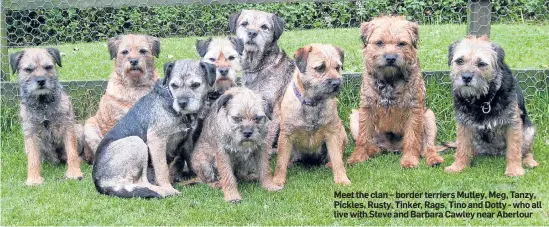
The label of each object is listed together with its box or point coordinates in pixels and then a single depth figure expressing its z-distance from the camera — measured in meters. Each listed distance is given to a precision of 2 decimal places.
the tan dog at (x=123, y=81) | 7.30
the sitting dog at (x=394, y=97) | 6.85
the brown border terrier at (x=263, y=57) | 7.45
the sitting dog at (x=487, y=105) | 6.38
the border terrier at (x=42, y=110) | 7.03
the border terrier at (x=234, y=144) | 6.20
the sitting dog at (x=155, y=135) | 6.44
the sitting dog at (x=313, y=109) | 6.48
